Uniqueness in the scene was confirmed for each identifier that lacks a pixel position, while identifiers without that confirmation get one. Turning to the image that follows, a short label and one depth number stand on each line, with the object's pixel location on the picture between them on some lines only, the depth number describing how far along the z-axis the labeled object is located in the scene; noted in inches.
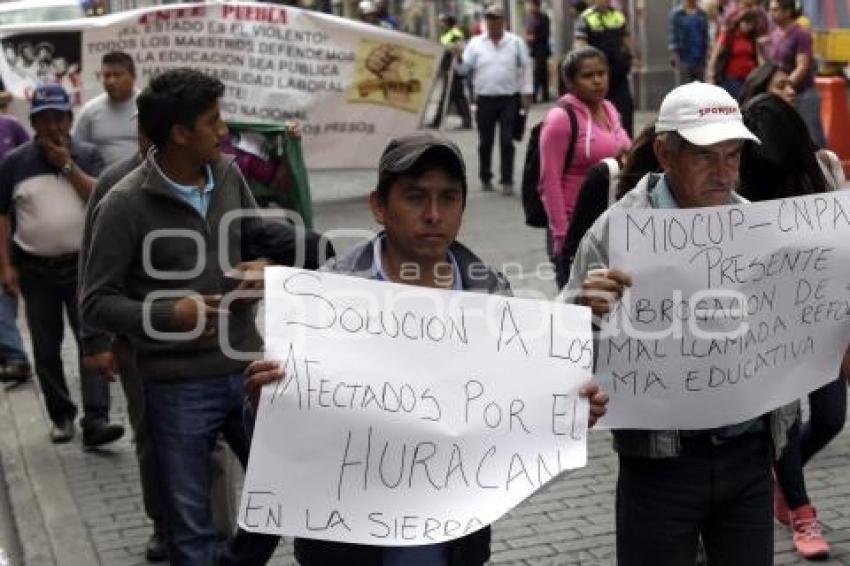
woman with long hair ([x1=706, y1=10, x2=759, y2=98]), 604.1
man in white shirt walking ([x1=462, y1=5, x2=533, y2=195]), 579.5
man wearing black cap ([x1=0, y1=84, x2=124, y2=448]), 263.9
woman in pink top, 264.8
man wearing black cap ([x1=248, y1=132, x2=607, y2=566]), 116.0
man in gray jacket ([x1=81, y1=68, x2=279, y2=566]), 165.0
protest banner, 502.9
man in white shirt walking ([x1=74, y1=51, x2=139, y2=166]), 300.4
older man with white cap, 129.6
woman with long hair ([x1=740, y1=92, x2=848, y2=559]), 167.6
